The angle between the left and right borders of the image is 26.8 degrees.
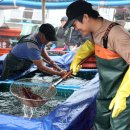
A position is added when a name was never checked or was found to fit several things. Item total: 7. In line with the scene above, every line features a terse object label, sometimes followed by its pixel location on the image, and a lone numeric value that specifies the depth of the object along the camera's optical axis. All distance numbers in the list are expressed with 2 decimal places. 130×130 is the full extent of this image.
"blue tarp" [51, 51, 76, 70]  5.20
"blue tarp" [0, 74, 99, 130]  2.50
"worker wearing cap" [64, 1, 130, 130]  2.12
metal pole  5.99
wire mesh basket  2.85
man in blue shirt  4.14
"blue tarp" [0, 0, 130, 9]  7.74
